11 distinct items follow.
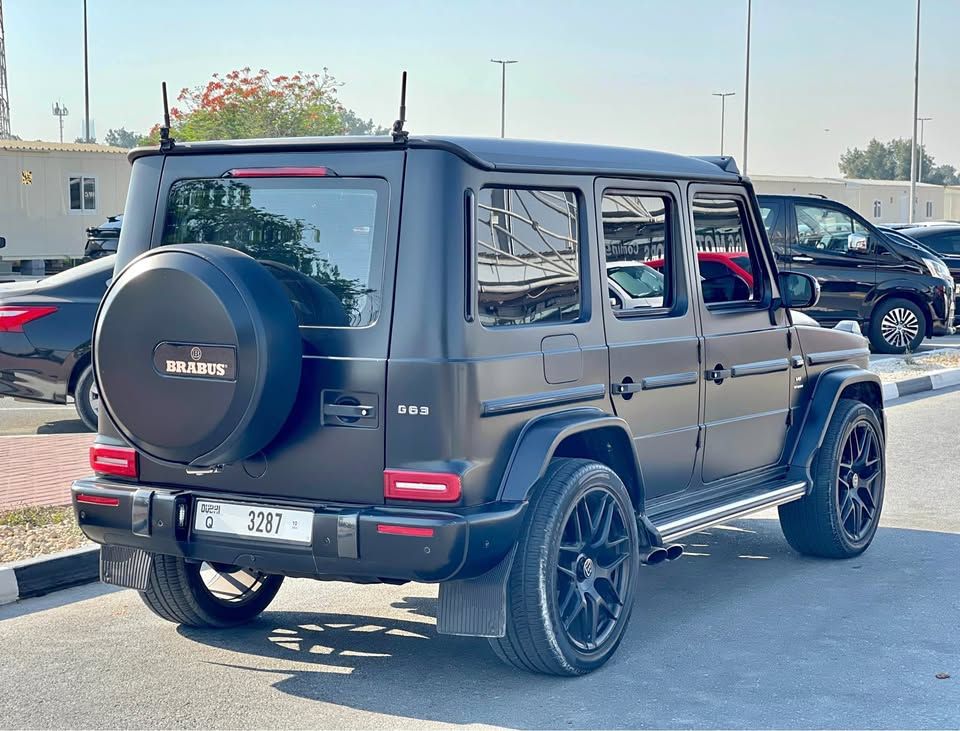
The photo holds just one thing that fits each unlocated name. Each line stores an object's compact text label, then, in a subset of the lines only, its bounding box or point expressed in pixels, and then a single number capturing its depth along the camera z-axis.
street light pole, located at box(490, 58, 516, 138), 75.11
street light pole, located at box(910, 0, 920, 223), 50.34
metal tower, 50.97
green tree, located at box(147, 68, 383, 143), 53.72
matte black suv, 4.41
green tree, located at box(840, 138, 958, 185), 146.69
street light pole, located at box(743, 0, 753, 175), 59.22
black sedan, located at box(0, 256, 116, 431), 10.04
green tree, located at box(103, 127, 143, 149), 181.52
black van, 16.64
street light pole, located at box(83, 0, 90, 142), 58.88
